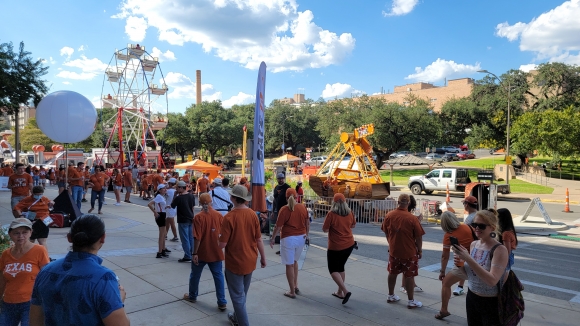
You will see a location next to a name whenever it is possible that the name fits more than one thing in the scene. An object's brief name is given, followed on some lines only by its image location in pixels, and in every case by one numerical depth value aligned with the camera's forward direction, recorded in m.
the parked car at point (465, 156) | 55.03
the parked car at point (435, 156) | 52.81
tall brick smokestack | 95.76
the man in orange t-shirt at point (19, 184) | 9.27
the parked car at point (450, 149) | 64.50
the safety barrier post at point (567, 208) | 18.06
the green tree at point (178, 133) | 54.44
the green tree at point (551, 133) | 29.25
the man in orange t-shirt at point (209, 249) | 5.18
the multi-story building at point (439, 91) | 88.19
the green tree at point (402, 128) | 39.97
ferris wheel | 34.50
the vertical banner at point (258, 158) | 8.70
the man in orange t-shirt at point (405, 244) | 5.51
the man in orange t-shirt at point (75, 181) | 12.38
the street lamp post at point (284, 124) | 60.59
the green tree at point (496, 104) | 39.47
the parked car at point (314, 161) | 43.41
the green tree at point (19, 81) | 11.23
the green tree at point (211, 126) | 54.94
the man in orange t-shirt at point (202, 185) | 15.82
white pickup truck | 24.30
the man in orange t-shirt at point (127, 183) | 16.97
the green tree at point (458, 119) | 43.00
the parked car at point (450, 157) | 54.21
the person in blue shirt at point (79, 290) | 2.17
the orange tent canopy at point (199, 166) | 22.38
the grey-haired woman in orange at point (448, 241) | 5.04
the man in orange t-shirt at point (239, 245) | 4.45
